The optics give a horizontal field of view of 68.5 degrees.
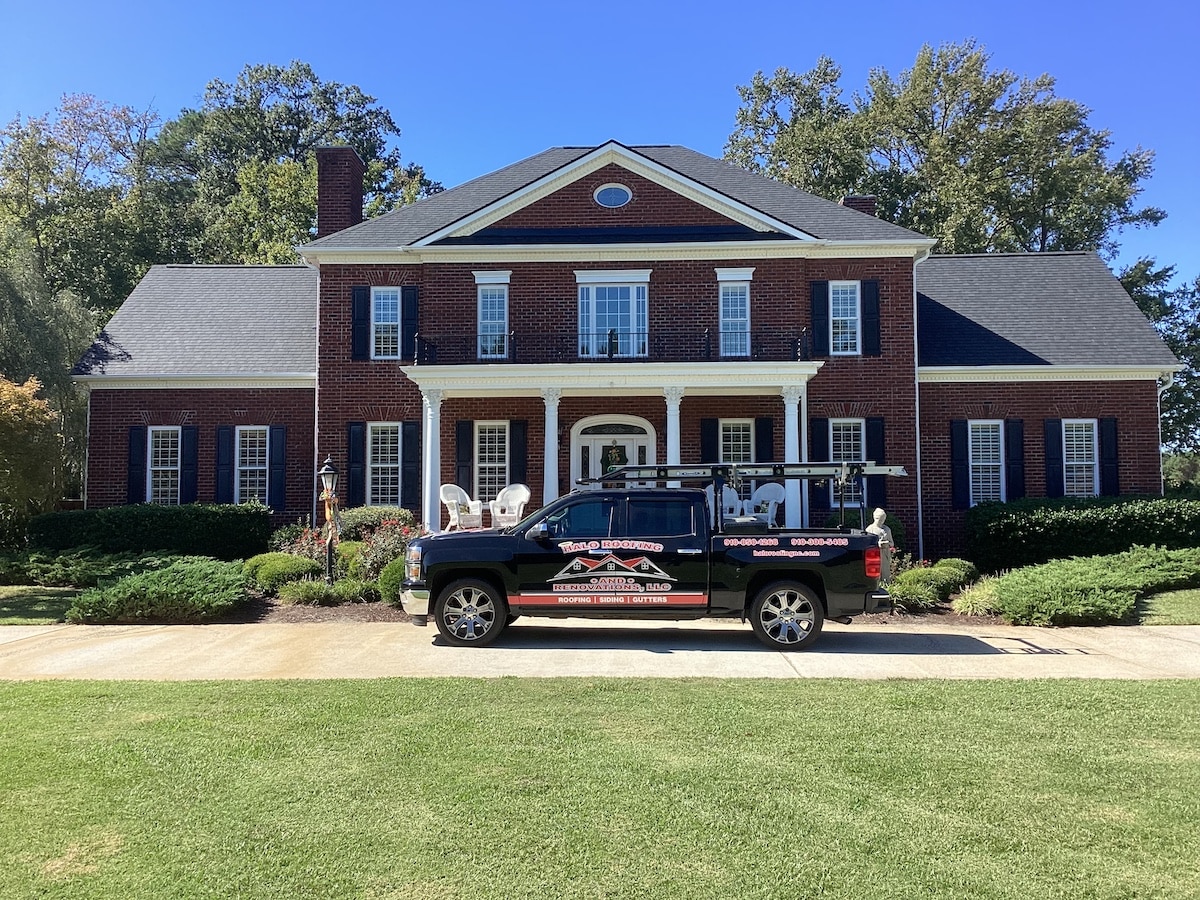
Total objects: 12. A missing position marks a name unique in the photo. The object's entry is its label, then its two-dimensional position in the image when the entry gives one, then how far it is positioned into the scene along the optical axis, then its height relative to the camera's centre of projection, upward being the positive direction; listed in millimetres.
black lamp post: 14195 -313
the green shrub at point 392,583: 12867 -1417
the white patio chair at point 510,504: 15242 -318
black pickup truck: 9477 -921
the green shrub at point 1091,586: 11586 -1446
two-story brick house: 18672 +2459
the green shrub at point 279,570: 14234 -1384
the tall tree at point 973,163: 31859 +12276
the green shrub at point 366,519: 17391 -653
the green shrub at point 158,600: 12031 -1572
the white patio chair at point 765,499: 14586 -237
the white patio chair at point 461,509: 14705 -405
